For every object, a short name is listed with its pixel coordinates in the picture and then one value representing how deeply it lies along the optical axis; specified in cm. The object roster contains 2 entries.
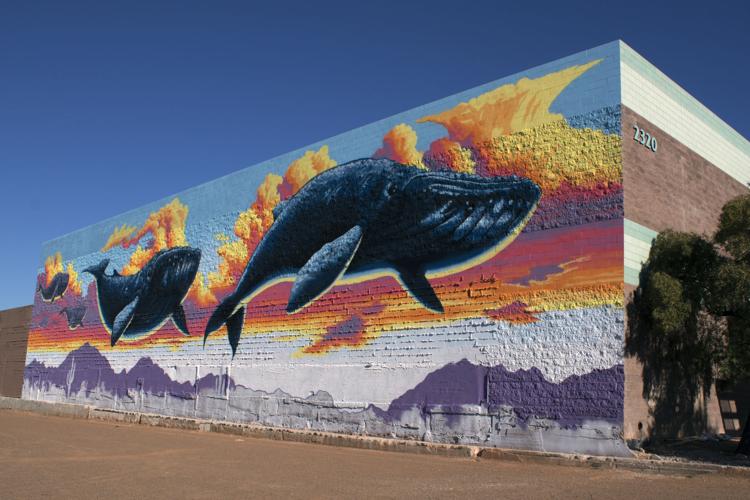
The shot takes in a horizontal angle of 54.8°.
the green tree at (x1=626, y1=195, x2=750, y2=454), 1130
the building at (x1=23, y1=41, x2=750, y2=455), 1240
